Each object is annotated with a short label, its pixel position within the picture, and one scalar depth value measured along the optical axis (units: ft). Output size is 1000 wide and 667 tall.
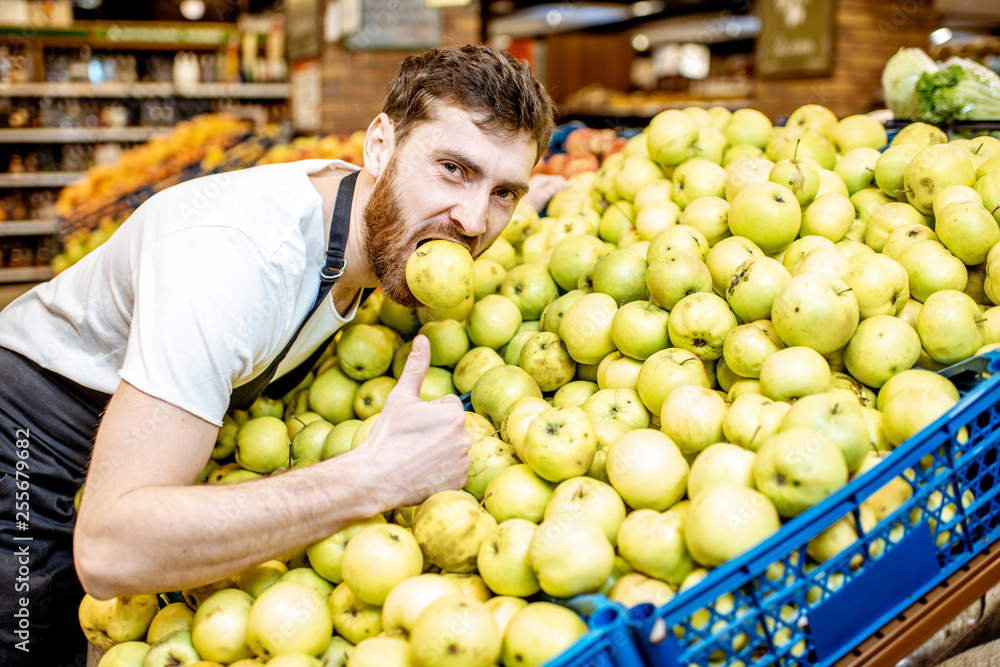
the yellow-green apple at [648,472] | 4.41
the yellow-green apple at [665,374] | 5.28
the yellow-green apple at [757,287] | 5.39
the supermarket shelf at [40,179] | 26.78
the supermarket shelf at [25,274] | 27.09
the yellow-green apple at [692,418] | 4.72
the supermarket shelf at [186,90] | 27.48
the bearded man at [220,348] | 4.13
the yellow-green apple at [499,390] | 5.97
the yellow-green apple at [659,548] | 3.92
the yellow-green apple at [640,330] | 5.81
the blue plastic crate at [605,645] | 3.20
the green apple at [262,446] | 5.90
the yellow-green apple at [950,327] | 4.84
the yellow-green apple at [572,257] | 7.18
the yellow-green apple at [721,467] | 4.16
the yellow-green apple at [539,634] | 3.59
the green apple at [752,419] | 4.39
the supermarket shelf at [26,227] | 26.96
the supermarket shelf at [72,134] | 26.78
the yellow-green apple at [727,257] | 5.92
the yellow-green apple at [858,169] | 7.20
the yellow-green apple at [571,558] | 3.80
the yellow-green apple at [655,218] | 7.18
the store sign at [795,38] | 19.33
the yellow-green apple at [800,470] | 3.70
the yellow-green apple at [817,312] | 4.82
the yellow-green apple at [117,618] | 4.88
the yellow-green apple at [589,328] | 6.13
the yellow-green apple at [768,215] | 6.09
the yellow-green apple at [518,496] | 4.73
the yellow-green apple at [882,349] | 4.85
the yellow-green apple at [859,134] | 7.84
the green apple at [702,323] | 5.46
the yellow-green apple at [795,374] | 4.63
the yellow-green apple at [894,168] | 6.70
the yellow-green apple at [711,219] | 6.76
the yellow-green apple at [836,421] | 3.90
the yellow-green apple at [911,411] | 4.02
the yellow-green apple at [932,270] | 5.34
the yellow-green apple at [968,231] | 5.33
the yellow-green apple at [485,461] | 5.16
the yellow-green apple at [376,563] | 4.17
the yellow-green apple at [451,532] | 4.37
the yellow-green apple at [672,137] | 8.04
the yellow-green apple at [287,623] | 4.09
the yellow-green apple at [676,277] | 5.80
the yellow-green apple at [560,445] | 4.65
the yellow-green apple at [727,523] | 3.65
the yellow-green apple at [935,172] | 6.03
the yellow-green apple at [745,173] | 6.91
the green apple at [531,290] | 7.24
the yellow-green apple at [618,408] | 5.44
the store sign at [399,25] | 18.75
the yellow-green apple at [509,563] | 4.13
